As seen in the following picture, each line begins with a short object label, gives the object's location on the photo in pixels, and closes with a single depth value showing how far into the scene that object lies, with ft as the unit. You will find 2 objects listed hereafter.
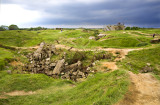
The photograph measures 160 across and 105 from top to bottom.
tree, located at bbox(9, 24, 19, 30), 293.59
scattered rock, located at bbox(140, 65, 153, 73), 57.82
